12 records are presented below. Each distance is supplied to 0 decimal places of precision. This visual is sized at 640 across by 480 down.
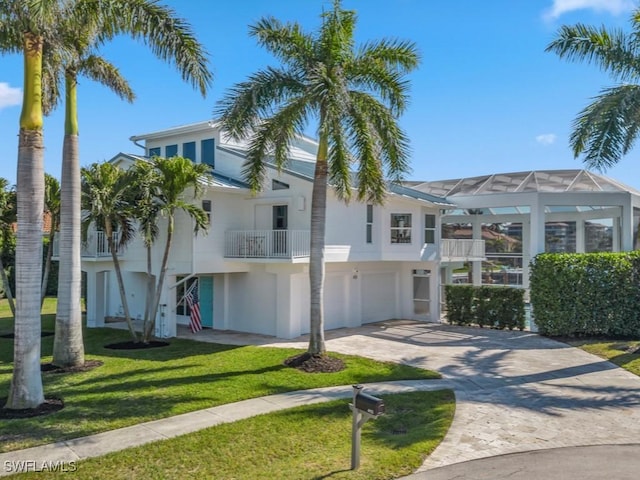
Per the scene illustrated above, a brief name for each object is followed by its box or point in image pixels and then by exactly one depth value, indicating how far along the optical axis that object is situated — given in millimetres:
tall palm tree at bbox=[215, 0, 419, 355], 12352
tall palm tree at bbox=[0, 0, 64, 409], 8789
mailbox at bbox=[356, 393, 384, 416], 6368
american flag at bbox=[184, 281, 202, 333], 18361
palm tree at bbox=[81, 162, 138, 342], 14977
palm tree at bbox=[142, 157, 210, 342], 15086
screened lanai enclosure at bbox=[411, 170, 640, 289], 18906
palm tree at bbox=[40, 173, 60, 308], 17281
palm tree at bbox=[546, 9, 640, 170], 14523
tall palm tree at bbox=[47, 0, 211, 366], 10203
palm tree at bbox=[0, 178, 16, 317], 17875
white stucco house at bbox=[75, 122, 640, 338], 17438
